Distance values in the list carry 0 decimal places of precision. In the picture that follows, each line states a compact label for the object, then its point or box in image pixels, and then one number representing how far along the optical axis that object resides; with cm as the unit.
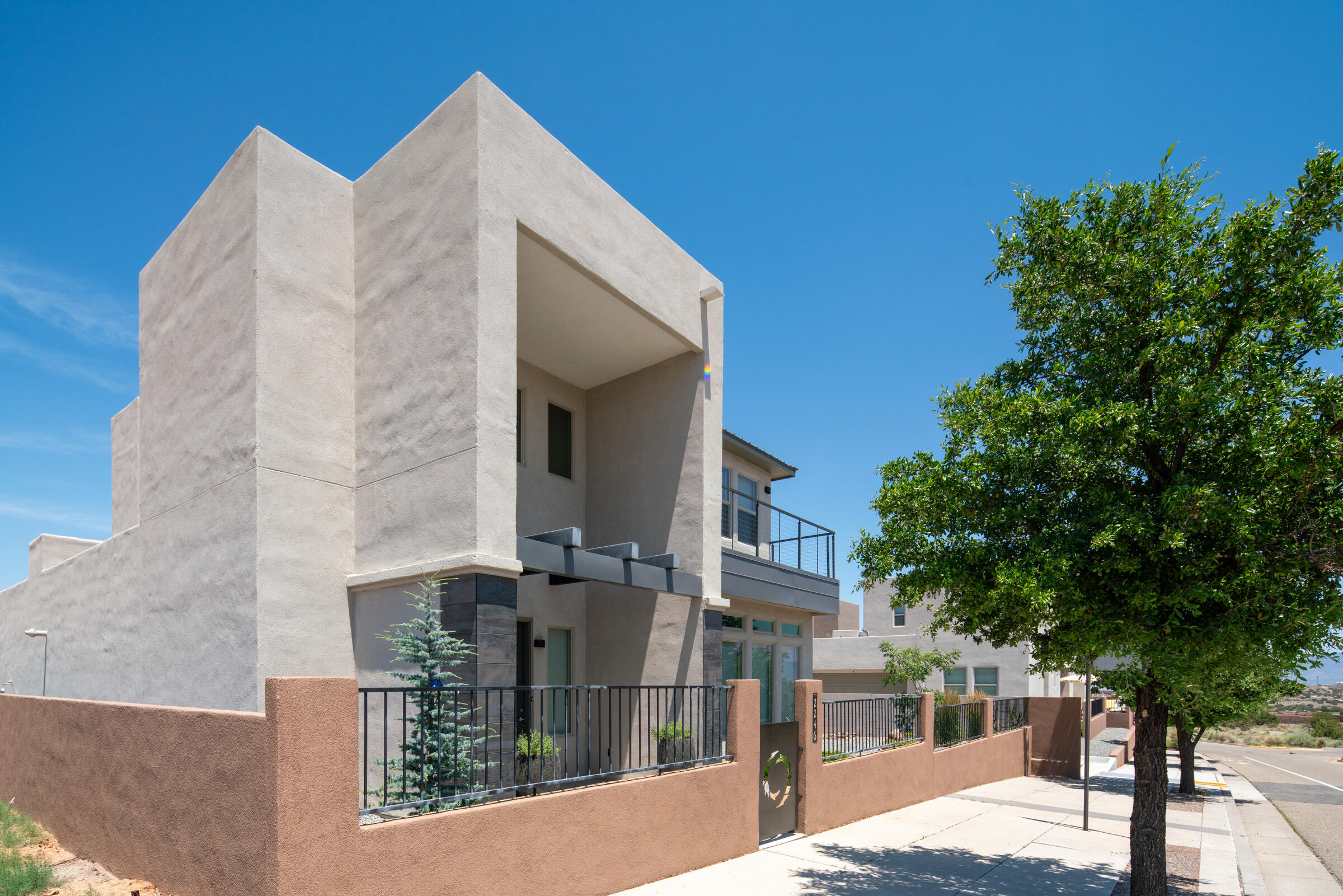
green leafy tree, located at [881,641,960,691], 2781
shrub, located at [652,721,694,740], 1120
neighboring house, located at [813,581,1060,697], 3259
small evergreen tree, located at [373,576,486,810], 740
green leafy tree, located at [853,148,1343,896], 765
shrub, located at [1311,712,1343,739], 5197
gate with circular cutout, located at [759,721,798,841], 1142
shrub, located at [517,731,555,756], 1008
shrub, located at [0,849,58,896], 814
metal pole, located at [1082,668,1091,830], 1358
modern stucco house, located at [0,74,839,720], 993
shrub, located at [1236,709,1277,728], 5535
